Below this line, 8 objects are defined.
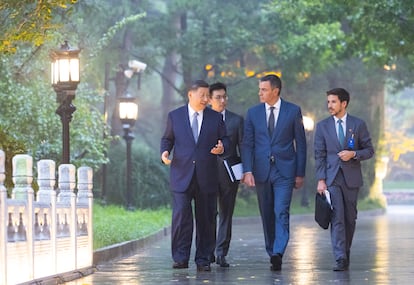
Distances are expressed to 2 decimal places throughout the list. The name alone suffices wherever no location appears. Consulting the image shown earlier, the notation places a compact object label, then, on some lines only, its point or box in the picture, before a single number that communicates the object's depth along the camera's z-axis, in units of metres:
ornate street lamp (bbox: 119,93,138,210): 34.06
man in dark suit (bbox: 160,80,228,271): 15.39
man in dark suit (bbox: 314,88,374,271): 15.42
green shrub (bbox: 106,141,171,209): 40.09
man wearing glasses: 16.09
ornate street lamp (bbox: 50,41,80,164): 19.38
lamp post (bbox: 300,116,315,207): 43.59
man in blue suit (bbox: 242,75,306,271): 15.52
